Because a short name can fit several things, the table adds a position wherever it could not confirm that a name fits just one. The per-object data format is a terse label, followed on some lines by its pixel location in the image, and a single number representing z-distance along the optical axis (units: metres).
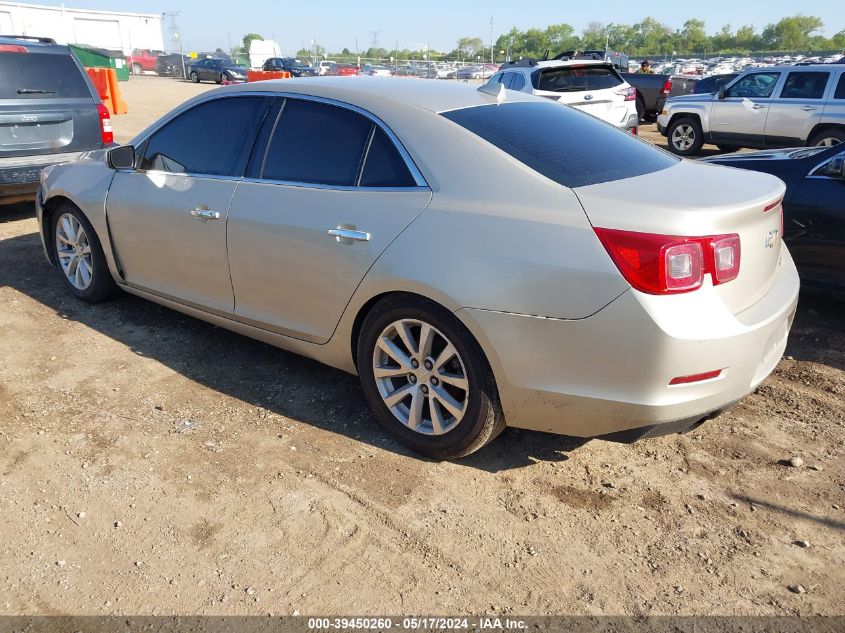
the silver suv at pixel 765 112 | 11.77
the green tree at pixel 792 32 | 113.19
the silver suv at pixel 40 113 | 6.91
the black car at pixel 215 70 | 40.78
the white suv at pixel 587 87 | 11.68
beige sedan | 2.74
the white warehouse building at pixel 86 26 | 56.03
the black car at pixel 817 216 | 4.82
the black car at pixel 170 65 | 51.28
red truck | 53.56
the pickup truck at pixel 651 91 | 18.41
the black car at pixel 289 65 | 39.91
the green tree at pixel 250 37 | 124.59
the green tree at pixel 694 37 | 120.15
